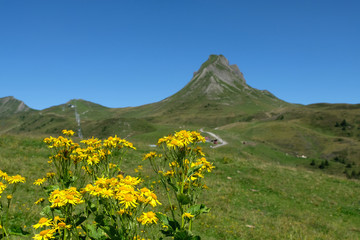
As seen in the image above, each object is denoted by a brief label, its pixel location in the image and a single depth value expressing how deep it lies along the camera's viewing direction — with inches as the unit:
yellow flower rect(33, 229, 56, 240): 121.0
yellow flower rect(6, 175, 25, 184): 158.4
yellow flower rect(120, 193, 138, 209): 122.9
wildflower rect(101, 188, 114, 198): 125.4
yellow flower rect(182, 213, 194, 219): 156.3
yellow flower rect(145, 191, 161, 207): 131.8
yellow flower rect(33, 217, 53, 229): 123.1
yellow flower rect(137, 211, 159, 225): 139.5
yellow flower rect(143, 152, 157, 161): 209.8
